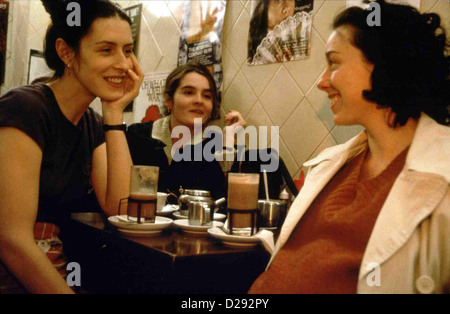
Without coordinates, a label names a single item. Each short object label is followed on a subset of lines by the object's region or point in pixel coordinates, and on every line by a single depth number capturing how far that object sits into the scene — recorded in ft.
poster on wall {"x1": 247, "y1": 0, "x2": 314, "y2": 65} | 6.37
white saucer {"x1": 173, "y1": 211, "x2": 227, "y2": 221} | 4.73
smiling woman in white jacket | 2.72
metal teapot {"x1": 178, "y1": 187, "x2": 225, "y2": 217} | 4.32
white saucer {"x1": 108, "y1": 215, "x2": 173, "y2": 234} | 3.77
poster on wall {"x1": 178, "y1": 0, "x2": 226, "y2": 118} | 7.73
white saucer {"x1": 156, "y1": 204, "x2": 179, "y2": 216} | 4.95
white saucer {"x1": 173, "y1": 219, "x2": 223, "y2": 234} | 3.99
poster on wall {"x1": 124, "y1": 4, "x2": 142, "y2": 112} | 9.81
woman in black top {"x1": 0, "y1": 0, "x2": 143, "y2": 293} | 3.36
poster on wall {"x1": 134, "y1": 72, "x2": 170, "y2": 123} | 9.10
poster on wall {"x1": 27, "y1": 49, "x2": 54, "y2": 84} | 11.20
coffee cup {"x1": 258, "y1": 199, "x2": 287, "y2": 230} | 4.62
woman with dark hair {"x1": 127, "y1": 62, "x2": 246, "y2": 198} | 7.09
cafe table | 3.20
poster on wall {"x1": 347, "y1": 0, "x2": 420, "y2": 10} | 5.22
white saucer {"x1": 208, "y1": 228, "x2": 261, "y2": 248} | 3.58
